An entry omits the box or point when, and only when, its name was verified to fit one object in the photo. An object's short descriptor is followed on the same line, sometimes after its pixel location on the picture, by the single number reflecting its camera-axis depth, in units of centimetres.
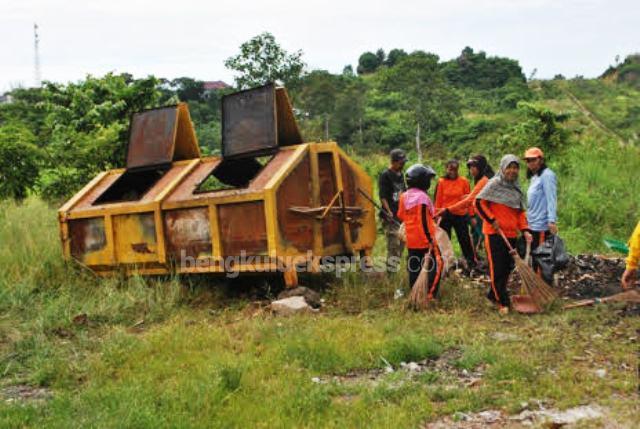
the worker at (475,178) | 740
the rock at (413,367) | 460
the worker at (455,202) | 796
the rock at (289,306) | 624
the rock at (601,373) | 423
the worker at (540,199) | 655
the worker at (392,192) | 755
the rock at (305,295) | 659
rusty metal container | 679
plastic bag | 659
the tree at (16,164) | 1207
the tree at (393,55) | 6192
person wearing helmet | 633
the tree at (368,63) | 6412
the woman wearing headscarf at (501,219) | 611
